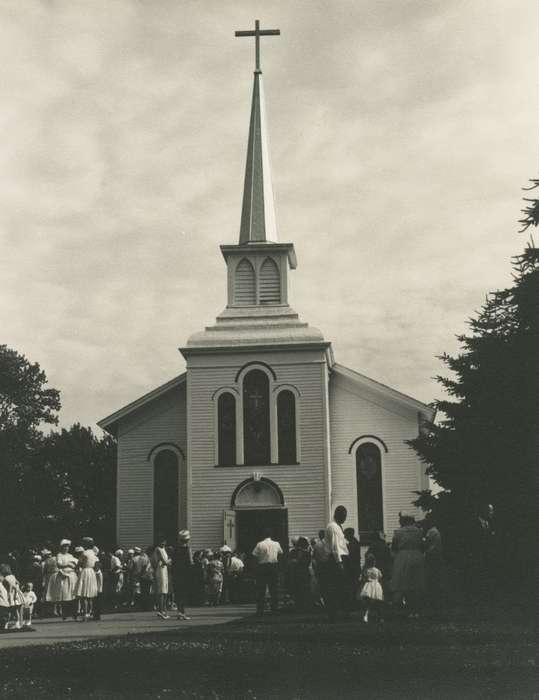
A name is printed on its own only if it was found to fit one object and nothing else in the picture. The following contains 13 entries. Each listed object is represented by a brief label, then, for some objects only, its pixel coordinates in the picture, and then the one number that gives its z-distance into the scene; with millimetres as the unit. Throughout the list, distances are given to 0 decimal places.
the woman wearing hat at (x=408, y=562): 16906
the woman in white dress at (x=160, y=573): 21859
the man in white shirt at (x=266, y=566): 19219
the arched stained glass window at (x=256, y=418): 32656
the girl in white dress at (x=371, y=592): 16141
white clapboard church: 32344
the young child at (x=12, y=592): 20453
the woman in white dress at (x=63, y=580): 24016
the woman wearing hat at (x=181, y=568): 21266
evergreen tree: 16484
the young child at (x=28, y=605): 21358
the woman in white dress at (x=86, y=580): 22297
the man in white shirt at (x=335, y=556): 16609
